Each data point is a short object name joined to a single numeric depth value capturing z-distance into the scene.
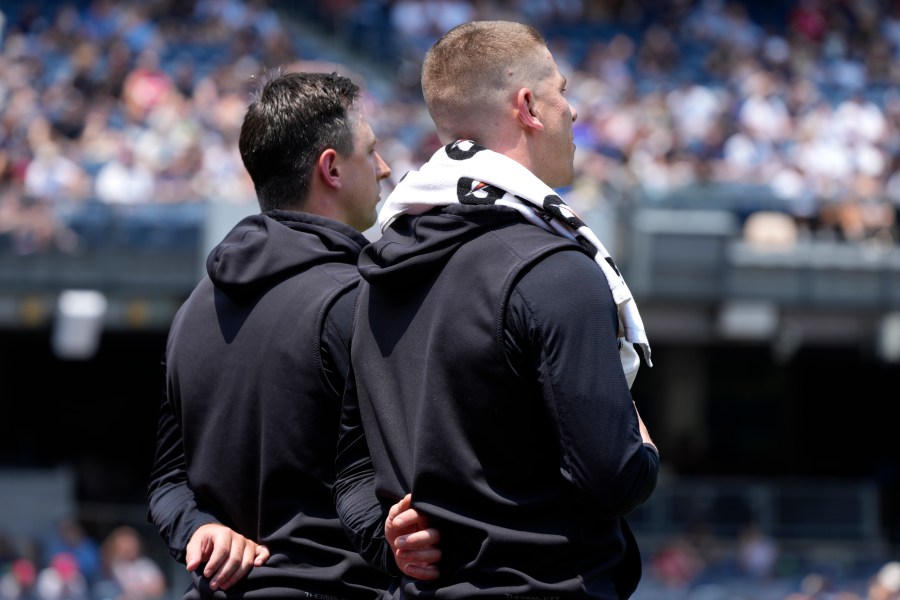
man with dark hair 5.49
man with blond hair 4.46
